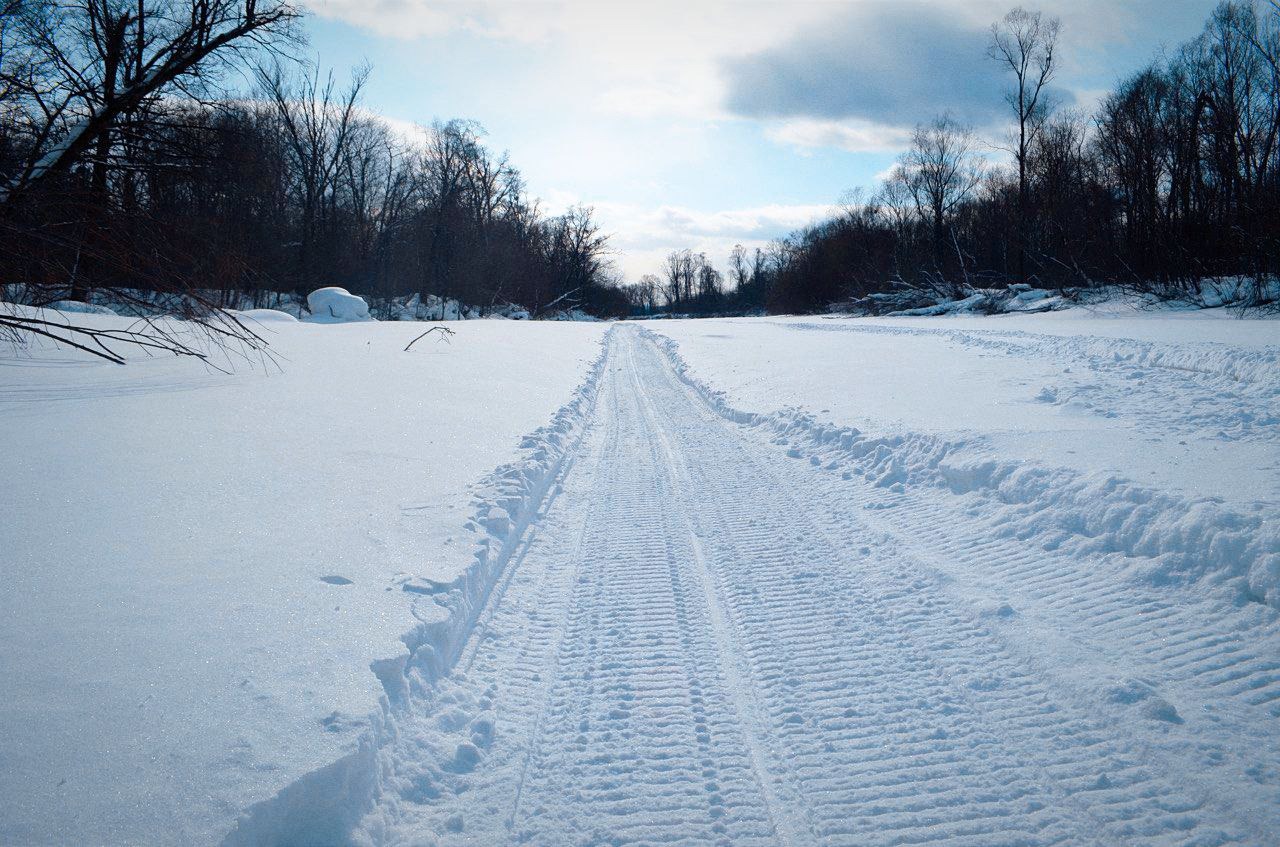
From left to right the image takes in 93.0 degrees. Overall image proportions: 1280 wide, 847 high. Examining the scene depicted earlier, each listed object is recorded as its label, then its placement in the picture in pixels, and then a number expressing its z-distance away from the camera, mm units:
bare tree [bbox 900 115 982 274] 49938
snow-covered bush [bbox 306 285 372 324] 26344
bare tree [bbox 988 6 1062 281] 36094
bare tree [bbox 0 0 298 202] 5164
